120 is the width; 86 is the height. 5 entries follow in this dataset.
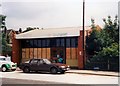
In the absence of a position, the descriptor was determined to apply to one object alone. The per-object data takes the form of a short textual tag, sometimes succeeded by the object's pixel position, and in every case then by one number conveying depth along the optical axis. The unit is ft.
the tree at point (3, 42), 80.88
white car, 55.58
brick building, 63.35
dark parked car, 49.27
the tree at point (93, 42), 62.61
